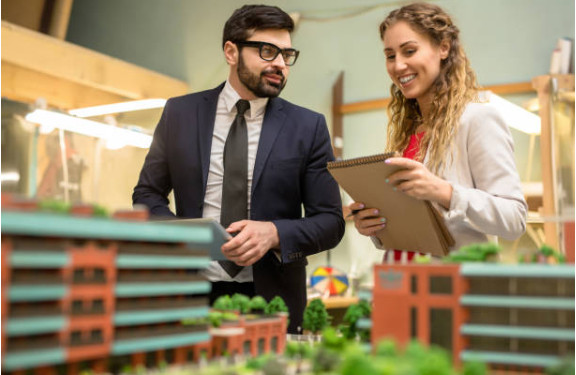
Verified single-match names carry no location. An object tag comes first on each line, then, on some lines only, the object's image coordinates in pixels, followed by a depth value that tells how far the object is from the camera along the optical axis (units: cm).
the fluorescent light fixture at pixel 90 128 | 442
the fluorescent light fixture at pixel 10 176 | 432
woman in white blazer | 176
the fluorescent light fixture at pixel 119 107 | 547
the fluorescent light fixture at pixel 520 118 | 446
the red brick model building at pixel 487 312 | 123
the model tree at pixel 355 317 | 146
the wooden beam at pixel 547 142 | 418
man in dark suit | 234
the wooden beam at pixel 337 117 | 554
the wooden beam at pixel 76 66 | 457
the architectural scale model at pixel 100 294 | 105
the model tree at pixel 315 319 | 172
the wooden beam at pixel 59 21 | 515
